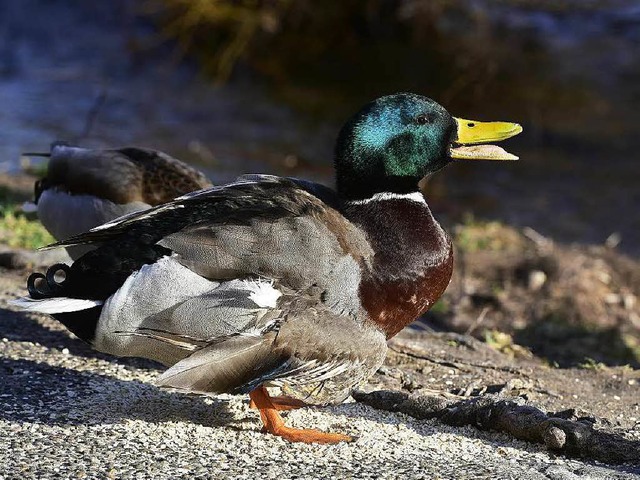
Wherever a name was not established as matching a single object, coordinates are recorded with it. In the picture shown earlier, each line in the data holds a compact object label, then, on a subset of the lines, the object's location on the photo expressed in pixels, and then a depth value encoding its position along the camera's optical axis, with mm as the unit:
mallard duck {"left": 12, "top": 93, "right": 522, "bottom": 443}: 7035
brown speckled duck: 10750
